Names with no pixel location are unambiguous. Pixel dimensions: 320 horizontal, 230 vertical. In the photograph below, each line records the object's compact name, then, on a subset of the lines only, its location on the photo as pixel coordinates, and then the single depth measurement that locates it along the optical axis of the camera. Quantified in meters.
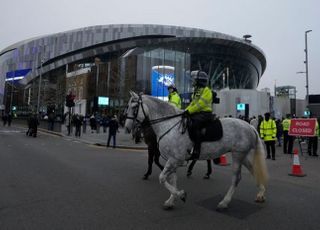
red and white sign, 12.69
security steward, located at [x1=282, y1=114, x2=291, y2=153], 14.85
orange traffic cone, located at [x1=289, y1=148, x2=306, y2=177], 8.03
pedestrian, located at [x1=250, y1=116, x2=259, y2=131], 19.54
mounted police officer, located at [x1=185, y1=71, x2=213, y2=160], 4.81
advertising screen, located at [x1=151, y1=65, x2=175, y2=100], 49.19
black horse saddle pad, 4.82
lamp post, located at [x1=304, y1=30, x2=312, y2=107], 25.42
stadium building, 52.66
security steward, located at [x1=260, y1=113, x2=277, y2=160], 11.75
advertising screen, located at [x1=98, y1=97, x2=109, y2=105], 47.04
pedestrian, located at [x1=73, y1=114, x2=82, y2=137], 21.53
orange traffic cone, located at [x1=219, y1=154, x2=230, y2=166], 10.04
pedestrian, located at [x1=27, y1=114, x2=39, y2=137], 21.23
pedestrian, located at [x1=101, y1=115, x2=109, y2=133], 26.47
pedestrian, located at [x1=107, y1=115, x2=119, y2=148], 15.07
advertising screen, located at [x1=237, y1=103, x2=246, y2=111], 35.41
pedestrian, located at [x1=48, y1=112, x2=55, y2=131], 26.95
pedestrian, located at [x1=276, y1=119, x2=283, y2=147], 18.68
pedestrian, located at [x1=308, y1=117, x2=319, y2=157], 12.93
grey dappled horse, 4.70
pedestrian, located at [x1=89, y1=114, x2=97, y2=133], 26.23
